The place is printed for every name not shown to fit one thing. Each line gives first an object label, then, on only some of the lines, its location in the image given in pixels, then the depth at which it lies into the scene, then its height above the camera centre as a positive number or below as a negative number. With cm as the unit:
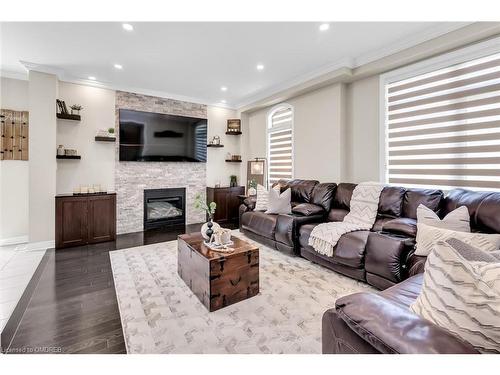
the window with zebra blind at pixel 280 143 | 527 +96
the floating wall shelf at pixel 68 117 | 412 +117
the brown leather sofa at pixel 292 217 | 351 -45
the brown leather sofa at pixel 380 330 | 83 -53
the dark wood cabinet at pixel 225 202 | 579 -35
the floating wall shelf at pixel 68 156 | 412 +51
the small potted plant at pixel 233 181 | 628 +15
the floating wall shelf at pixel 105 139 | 454 +87
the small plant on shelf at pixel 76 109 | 423 +134
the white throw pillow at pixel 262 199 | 436 -21
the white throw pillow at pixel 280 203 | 402 -26
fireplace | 520 -45
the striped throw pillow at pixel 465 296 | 84 -39
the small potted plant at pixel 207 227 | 269 -43
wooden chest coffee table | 220 -81
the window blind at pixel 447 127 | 274 +75
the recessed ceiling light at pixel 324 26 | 281 +183
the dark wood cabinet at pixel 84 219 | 395 -54
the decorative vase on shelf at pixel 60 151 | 416 +59
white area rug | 179 -109
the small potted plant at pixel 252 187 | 540 +0
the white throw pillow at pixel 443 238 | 191 -41
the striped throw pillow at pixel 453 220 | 227 -31
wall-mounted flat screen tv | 489 +105
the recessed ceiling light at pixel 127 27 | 279 +181
